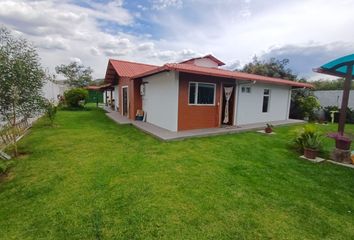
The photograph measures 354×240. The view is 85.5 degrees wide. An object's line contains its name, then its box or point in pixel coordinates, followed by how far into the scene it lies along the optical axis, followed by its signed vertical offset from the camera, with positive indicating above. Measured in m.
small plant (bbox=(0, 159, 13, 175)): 3.90 -1.54
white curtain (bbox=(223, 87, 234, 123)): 9.15 +0.24
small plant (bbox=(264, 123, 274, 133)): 8.55 -1.29
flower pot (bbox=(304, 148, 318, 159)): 5.23 -1.41
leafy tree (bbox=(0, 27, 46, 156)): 4.39 +0.36
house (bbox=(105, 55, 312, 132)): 7.84 +0.03
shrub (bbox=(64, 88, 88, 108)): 17.22 -0.13
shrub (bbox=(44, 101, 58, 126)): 8.65 -0.87
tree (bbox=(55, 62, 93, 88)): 40.56 +4.67
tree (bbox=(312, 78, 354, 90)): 26.45 +2.61
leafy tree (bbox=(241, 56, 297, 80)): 18.03 +2.98
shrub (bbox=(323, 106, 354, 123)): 12.58 -0.83
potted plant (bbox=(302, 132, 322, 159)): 5.24 -1.25
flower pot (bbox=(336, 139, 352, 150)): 5.11 -1.13
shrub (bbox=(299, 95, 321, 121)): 13.14 -0.32
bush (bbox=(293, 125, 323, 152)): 5.36 -1.09
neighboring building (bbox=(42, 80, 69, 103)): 14.67 +0.39
